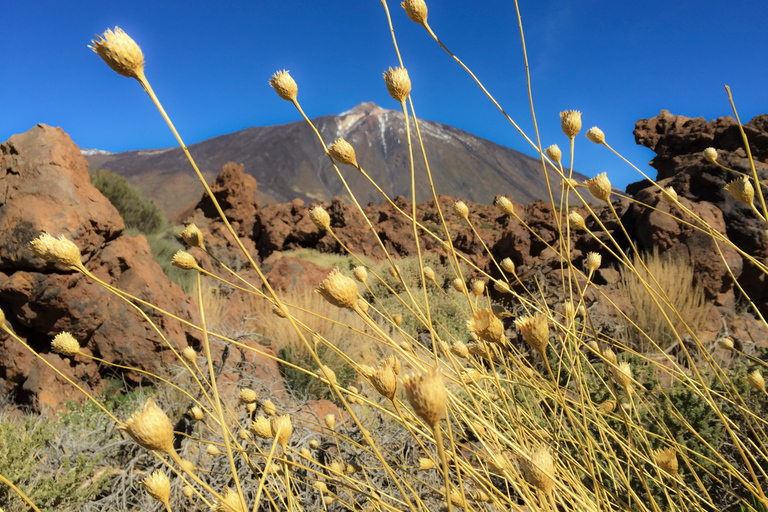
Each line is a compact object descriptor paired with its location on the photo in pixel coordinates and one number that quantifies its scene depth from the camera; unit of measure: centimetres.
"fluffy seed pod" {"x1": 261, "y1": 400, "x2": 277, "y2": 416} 42
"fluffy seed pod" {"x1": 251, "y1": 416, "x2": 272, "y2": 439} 32
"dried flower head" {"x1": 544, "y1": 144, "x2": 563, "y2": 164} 41
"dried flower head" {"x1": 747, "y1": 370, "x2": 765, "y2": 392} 36
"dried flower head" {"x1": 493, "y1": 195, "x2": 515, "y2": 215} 44
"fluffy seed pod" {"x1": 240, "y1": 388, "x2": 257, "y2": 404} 41
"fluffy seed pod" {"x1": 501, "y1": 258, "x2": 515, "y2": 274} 49
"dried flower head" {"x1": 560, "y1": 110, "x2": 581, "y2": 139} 37
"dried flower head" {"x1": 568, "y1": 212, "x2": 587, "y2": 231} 44
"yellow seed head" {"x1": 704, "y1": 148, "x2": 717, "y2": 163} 45
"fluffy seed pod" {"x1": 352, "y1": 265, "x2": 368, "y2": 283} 41
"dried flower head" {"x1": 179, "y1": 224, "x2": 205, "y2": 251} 37
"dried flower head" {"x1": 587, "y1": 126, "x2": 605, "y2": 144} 44
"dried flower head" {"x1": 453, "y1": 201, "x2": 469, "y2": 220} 43
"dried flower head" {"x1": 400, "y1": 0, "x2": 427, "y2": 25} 33
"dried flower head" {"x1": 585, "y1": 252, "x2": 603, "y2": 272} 46
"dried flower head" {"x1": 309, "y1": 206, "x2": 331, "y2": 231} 38
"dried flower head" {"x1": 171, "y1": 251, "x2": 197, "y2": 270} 38
